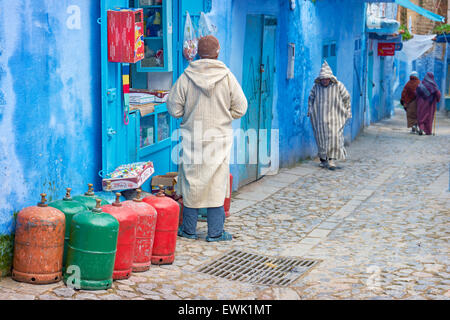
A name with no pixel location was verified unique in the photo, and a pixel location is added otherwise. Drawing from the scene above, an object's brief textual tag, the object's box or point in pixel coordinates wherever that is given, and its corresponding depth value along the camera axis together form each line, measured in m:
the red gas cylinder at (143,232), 5.41
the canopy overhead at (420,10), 14.37
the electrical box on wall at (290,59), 11.22
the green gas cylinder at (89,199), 5.41
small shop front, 6.10
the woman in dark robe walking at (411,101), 19.39
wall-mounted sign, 22.56
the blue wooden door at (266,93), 10.20
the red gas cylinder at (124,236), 5.13
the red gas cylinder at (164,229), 5.72
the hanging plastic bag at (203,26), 8.12
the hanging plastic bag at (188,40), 7.95
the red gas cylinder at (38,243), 4.83
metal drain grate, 5.66
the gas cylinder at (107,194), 5.83
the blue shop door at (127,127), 6.08
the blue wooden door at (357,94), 17.09
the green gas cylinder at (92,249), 4.85
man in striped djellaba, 11.44
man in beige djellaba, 6.38
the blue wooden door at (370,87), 21.72
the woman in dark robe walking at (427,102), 18.78
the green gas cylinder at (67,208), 5.12
